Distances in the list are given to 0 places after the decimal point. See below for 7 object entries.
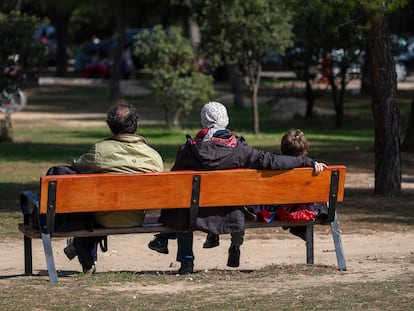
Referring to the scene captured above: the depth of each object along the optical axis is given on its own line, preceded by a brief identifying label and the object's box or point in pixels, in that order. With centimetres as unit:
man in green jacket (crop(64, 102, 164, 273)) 1628
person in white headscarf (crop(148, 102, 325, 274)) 1641
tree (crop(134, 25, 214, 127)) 4569
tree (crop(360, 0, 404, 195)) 2669
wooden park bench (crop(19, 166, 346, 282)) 1570
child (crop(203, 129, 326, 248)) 1700
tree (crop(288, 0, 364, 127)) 4903
